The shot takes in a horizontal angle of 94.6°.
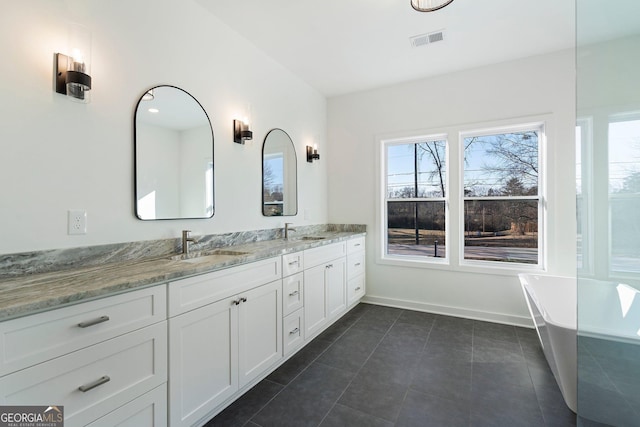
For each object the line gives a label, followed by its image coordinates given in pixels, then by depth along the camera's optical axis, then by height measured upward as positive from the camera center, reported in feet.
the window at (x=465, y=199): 10.68 +0.56
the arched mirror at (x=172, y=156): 6.22 +1.34
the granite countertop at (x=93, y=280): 3.31 -0.95
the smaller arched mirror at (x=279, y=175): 9.84 +1.35
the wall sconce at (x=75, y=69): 4.90 +2.43
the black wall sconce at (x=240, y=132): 8.59 +2.38
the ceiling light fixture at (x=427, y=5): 7.07 +5.05
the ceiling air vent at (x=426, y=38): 8.82 +5.34
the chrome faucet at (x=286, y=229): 10.37 -0.57
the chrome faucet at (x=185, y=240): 6.73 -0.61
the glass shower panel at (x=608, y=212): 4.18 +0.01
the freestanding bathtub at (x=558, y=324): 5.78 -2.65
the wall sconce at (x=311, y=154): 12.30 +2.48
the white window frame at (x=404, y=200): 11.68 +0.52
